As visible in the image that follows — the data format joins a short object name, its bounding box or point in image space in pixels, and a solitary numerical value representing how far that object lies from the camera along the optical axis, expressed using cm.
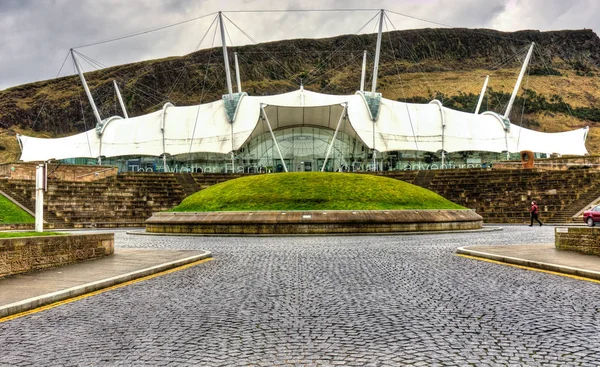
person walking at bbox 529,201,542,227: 2672
